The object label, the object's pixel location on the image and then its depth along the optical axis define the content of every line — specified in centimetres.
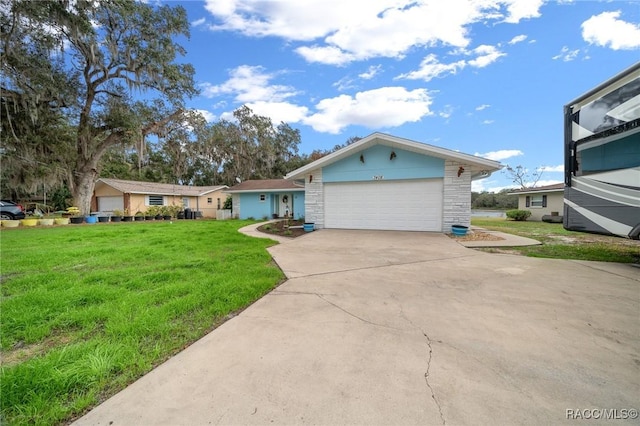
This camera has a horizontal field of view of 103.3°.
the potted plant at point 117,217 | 1780
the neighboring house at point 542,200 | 1800
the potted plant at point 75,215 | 1552
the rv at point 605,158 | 419
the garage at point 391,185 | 967
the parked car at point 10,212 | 1636
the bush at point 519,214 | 1933
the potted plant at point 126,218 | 1828
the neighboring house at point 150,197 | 2119
